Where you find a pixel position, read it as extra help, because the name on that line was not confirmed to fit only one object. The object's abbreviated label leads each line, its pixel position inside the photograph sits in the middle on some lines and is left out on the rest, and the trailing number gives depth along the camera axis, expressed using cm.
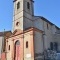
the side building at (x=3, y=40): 1963
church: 1405
